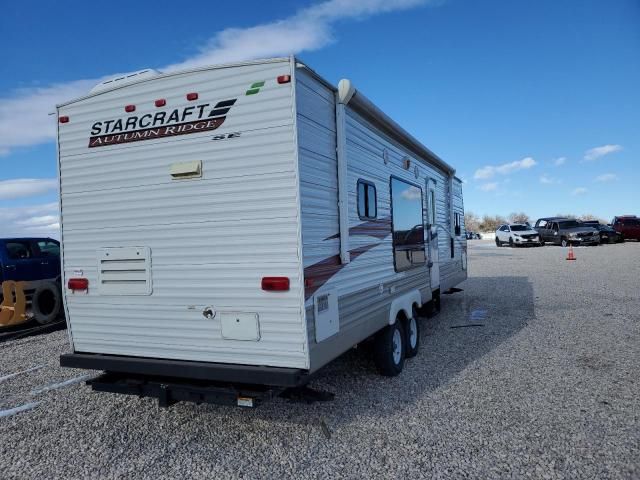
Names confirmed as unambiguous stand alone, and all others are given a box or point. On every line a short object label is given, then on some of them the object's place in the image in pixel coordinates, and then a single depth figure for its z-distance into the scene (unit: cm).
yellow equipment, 905
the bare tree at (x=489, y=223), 6869
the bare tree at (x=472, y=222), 7375
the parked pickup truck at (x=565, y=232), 2647
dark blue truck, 907
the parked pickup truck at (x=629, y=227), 2841
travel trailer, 364
